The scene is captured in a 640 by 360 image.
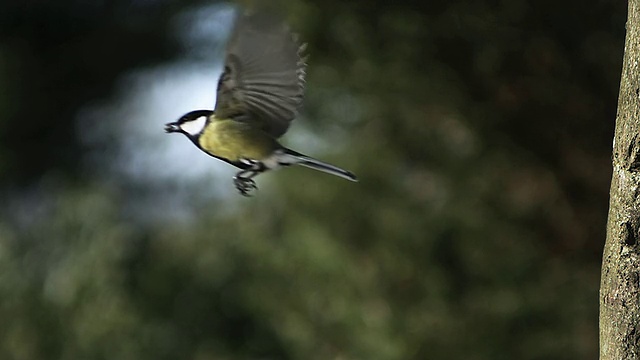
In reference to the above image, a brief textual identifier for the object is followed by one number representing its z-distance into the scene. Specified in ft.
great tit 22.49
